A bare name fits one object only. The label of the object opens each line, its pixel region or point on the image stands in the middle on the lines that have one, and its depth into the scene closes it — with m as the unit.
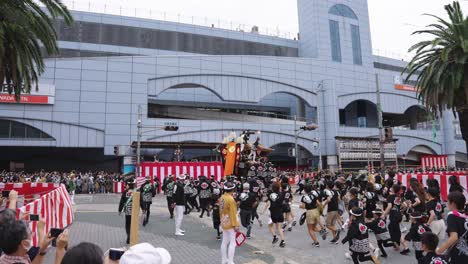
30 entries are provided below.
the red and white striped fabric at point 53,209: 8.73
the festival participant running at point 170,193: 15.48
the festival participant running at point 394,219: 9.45
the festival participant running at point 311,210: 10.47
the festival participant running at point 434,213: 7.43
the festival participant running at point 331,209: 10.99
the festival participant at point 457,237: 5.19
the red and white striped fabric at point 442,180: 14.54
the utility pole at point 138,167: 27.03
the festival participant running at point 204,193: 16.16
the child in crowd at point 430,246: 4.85
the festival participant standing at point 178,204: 12.10
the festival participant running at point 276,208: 10.65
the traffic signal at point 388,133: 21.19
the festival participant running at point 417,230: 7.32
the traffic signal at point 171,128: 27.47
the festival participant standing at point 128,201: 10.88
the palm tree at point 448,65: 18.47
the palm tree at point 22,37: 13.68
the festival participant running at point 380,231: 9.27
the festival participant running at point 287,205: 12.30
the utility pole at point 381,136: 22.17
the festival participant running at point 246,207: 11.42
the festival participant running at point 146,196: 13.22
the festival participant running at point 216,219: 11.68
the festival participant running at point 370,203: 9.81
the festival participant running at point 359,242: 7.37
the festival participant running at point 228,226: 8.13
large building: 36.06
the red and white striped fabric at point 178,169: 29.21
